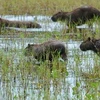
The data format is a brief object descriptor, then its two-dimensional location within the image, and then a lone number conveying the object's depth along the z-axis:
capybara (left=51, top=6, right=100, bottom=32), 26.82
